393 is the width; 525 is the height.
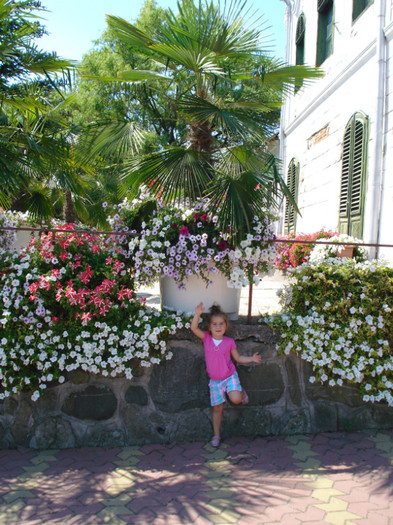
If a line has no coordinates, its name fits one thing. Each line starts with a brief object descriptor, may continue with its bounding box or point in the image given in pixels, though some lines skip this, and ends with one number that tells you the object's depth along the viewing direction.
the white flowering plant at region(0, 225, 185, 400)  3.35
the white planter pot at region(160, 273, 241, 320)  3.70
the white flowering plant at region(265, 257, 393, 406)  3.47
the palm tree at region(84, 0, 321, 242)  3.53
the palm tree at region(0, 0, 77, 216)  3.88
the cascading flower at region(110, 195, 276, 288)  3.51
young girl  3.44
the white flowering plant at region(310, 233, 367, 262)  5.13
